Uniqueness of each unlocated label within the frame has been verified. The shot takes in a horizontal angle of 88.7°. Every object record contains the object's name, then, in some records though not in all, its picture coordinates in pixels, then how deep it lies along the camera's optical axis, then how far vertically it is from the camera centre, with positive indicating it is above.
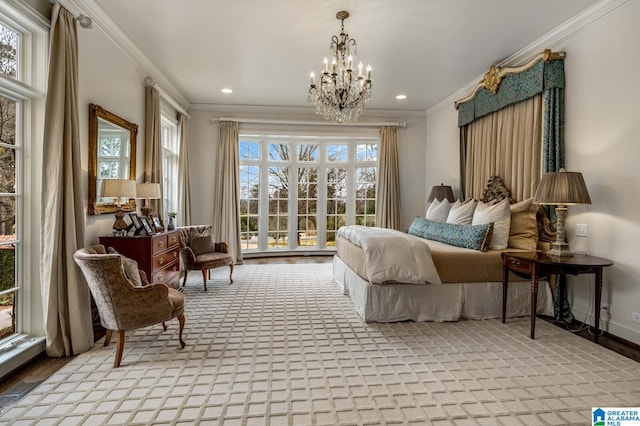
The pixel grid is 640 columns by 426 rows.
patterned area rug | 1.81 -1.14
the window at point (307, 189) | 6.73 +0.36
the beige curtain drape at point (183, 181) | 5.59 +0.40
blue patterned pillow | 3.38 -0.29
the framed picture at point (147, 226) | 3.55 -0.24
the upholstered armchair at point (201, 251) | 4.29 -0.65
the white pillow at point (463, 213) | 4.10 -0.07
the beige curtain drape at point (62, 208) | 2.46 -0.04
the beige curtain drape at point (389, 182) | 6.43 +0.49
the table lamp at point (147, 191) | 3.67 +0.15
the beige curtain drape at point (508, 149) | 3.69 +0.78
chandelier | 3.21 +1.16
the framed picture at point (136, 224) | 3.50 -0.22
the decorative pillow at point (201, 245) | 4.56 -0.57
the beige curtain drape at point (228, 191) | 6.09 +0.26
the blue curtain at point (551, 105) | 3.38 +1.09
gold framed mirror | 3.12 +0.54
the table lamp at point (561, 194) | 2.84 +0.13
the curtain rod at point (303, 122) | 6.14 +1.61
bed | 3.14 -0.75
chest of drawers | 3.21 -0.48
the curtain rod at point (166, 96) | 4.25 +1.59
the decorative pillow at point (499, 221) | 3.44 -0.14
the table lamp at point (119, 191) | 3.08 +0.12
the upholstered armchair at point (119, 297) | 2.27 -0.67
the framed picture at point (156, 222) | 3.92 -0.23
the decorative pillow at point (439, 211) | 4.90 -0.05
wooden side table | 2.66 -0.49
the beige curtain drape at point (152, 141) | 4.25 +0.84
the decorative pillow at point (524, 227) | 3.43 -0.19
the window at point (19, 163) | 2.38 +0.30
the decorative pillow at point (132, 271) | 2.64 -0.55
